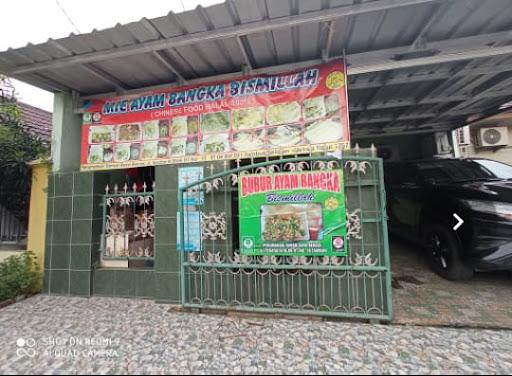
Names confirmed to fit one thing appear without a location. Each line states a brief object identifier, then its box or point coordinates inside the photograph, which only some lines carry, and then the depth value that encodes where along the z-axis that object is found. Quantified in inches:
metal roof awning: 102.2
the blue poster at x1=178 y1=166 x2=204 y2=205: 132.2
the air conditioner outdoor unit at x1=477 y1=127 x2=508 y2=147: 310.0
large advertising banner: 128.9
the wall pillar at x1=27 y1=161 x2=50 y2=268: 160.7
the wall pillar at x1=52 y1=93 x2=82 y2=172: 161.8
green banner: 113.1
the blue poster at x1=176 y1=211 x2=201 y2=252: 130.5
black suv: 121.9
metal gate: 111.8
